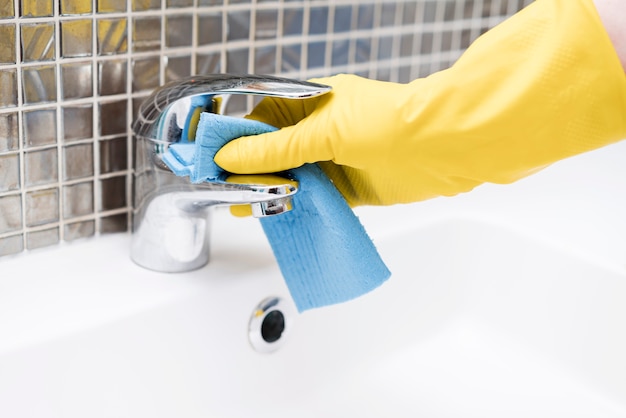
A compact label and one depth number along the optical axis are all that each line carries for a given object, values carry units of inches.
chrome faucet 22.5
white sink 23.6
